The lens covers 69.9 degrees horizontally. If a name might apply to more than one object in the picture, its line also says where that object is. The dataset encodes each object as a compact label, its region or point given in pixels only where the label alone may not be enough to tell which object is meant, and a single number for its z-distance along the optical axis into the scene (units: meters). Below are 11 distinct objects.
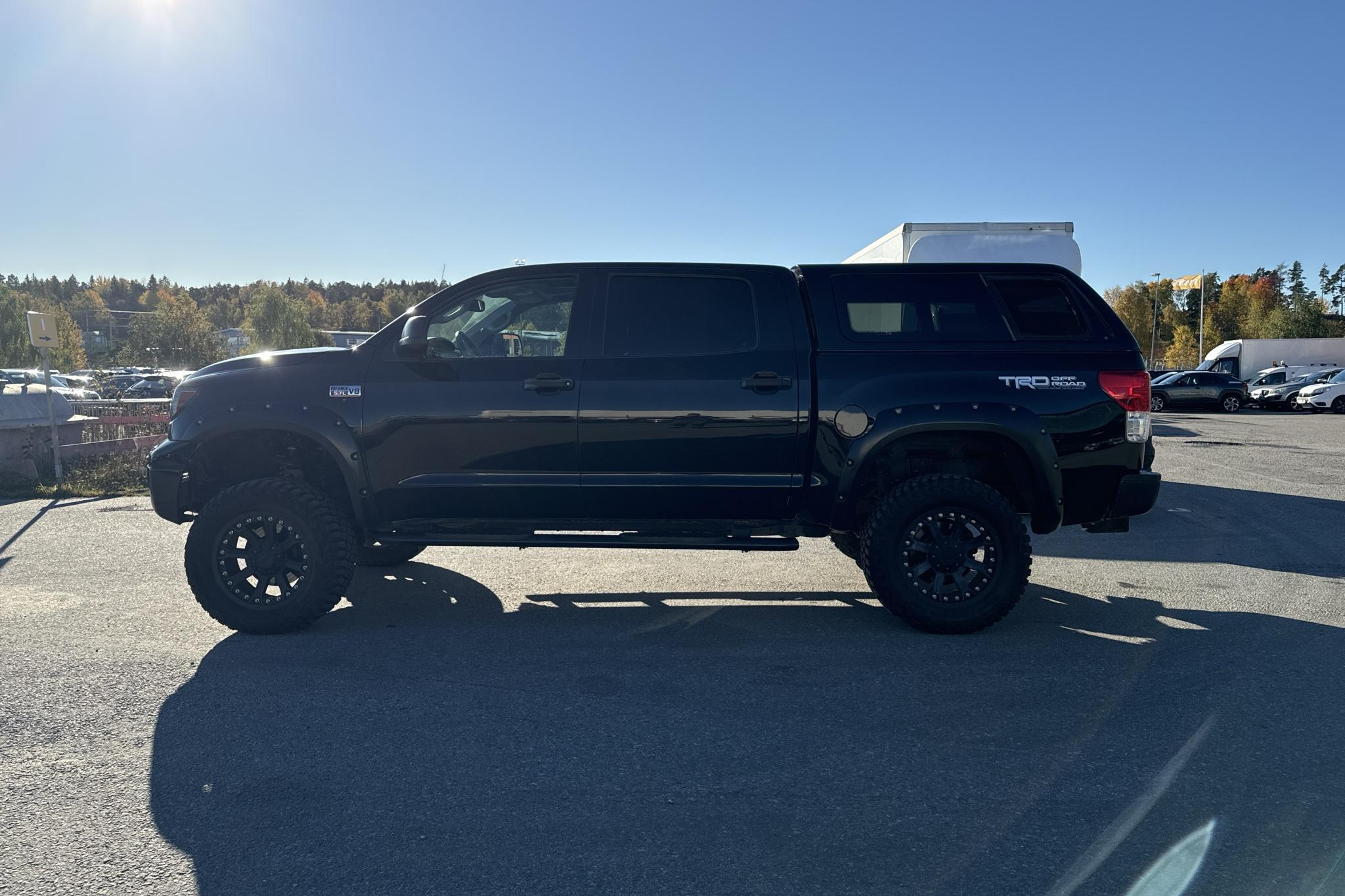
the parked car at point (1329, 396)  31.55
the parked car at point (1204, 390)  33.88
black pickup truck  5.49
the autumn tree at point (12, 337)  87.19
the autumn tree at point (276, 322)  101.69
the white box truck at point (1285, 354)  42.75
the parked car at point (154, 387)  44.41
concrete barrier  13.17
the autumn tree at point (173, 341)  82.75
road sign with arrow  12.78
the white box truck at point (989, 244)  12.79
